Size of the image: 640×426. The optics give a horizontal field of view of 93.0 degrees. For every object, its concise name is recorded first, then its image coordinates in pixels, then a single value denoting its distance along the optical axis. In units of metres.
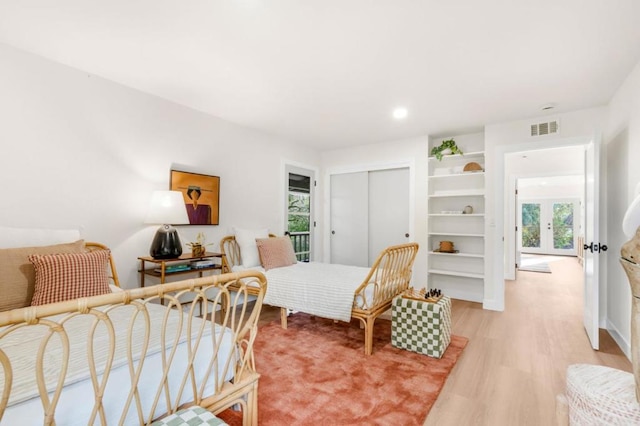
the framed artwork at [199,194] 3.29
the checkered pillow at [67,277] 1.72
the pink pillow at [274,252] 3.53
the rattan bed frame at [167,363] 0.80
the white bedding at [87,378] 0.92
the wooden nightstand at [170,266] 2.75
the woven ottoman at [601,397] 0.92
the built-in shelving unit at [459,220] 4.29
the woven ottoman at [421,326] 2.48
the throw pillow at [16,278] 1.66
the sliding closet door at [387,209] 4.73
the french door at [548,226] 10.10
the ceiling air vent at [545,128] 3.53
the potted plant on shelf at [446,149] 4.29
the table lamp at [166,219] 2.81
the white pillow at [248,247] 3.59
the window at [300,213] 4.82
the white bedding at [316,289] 2.72
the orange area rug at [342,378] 1.78
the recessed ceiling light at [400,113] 3.42
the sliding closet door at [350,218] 5.10
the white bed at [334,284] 2.66
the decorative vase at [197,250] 3.15
